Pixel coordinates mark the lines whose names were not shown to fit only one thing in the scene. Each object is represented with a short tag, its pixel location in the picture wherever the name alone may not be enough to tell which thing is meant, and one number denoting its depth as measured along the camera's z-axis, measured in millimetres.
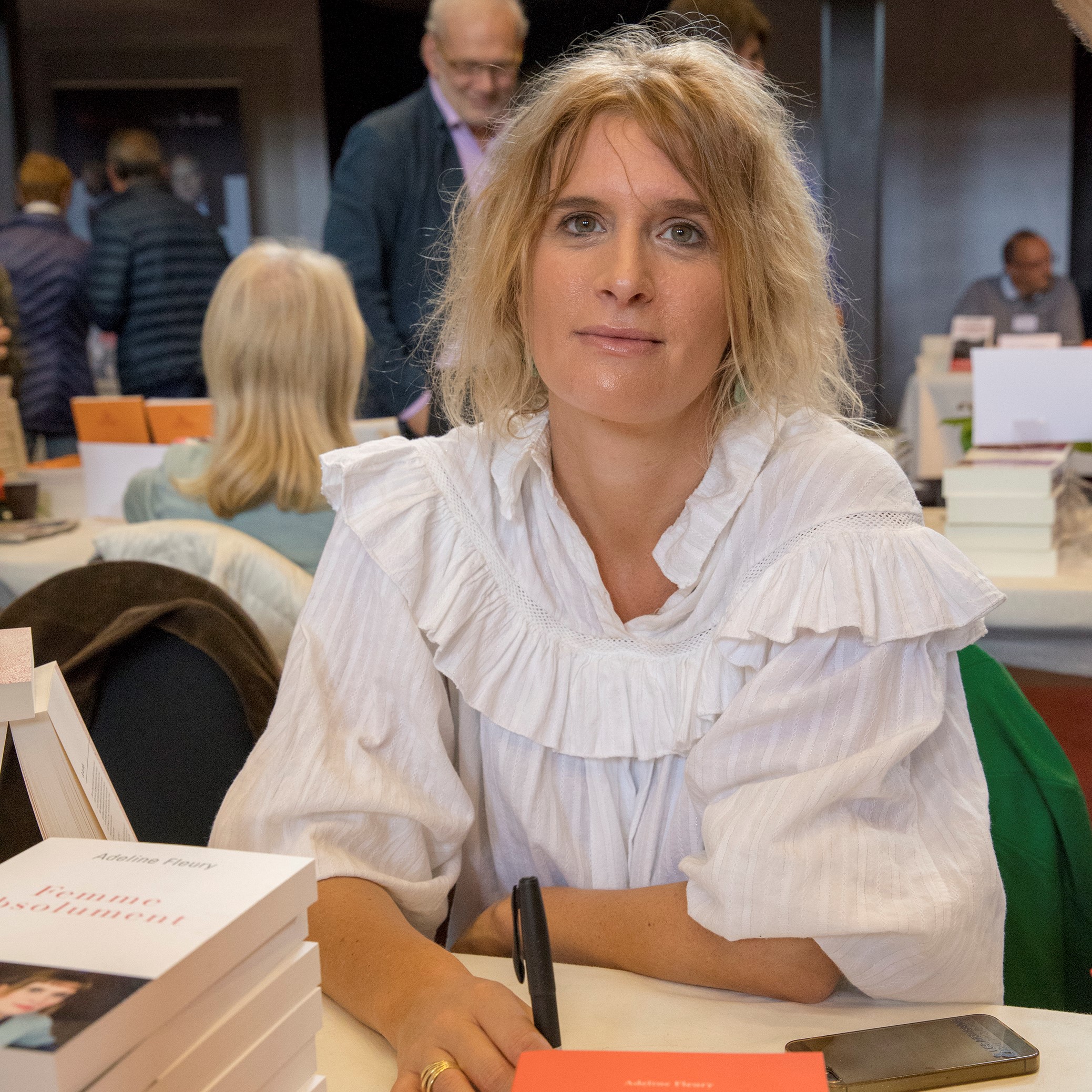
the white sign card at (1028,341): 3746
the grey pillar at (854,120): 4152
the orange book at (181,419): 3131
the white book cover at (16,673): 764
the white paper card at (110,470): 2961
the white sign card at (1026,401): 2342
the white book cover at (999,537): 2199
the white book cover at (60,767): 784
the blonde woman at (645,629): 1009
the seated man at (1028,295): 7211
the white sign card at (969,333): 5164
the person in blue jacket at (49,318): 4238
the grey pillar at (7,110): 5777
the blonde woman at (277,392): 2178
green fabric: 1220
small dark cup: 3035
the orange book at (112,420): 3125
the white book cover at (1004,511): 2184
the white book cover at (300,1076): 671
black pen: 876
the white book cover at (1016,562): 2199
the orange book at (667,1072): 722
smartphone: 797
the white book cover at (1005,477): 2191
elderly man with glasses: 3137
